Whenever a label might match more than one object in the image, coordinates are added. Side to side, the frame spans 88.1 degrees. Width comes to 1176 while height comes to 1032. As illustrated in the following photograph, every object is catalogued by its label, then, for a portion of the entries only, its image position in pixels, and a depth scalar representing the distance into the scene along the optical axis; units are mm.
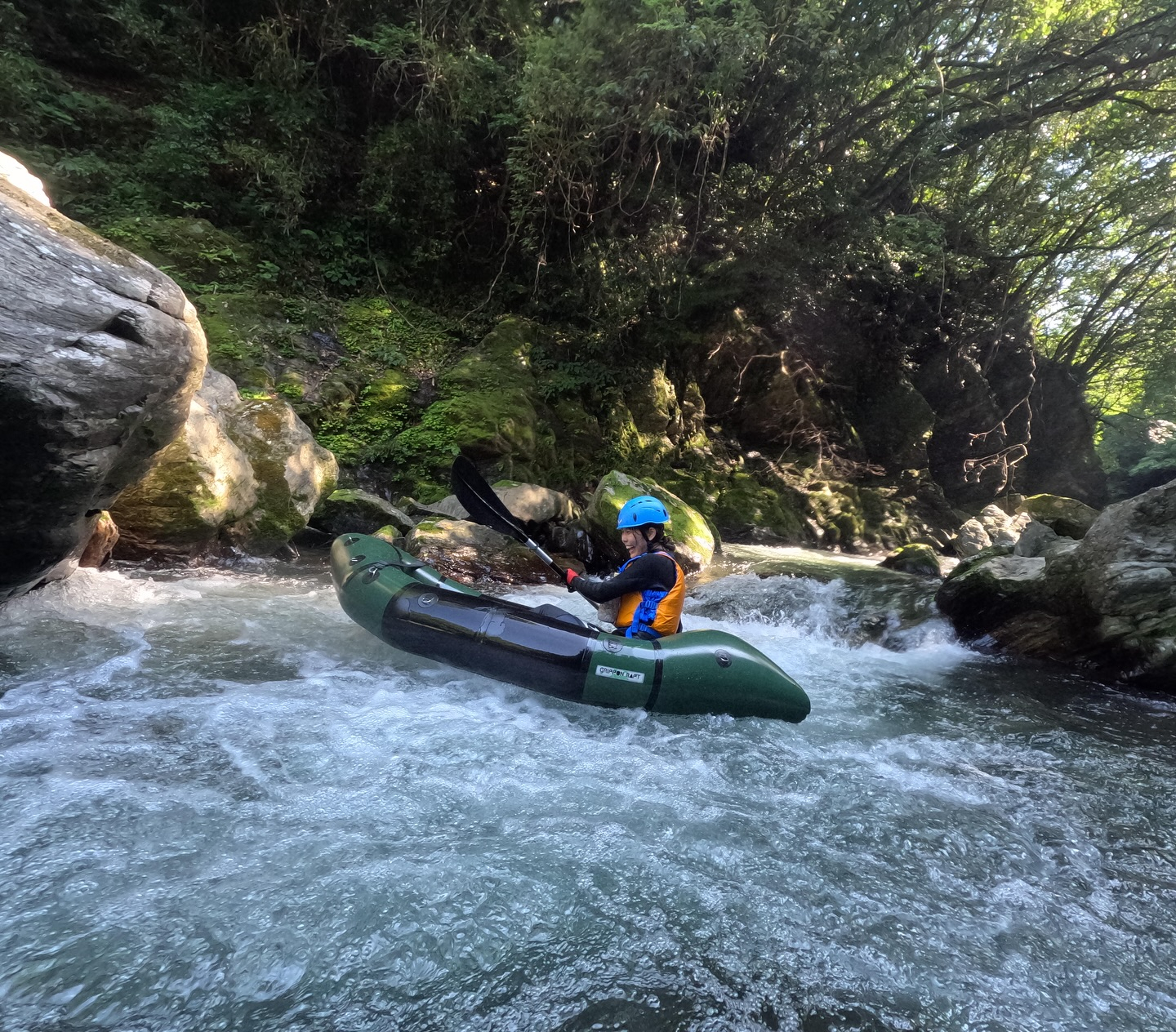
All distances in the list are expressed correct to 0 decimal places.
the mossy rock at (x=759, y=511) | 9016
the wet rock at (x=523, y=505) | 6207
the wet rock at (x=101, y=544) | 4129
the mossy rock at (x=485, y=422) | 6977
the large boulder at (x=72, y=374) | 2586
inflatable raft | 3119
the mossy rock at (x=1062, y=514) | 7027
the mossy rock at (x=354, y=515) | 5816
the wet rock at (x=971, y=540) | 9188
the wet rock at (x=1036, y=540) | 5809
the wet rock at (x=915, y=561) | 7352
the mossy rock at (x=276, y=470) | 5344
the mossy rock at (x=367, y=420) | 6809
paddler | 3525
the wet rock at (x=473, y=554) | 5402
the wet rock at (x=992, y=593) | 4867
